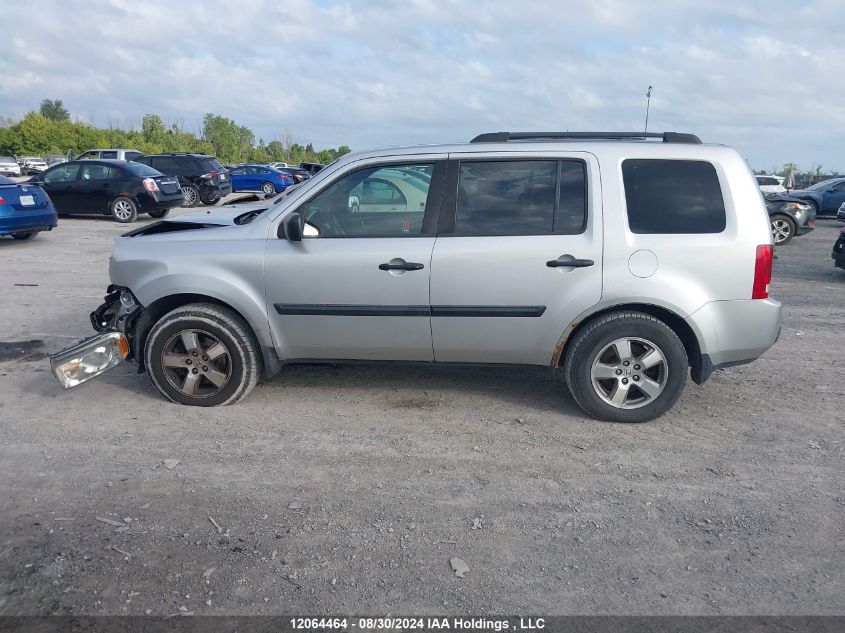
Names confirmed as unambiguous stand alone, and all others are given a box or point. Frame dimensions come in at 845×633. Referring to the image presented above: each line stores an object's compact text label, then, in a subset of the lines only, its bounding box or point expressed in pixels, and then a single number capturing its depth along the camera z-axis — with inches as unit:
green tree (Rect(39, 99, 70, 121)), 3474.4
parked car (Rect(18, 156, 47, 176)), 1792.6
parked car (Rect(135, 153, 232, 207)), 852.6
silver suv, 178.2
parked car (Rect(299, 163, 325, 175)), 1338.6
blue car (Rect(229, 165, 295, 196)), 1244.5
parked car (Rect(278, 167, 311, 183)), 1334.6
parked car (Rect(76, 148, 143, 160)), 1012.5
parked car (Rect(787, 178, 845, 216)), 813.2
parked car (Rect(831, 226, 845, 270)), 422.3
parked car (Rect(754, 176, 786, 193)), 901.8
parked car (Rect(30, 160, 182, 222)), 665.0
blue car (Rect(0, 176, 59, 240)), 472.1
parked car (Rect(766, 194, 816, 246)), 598.5
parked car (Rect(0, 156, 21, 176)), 1561.3
